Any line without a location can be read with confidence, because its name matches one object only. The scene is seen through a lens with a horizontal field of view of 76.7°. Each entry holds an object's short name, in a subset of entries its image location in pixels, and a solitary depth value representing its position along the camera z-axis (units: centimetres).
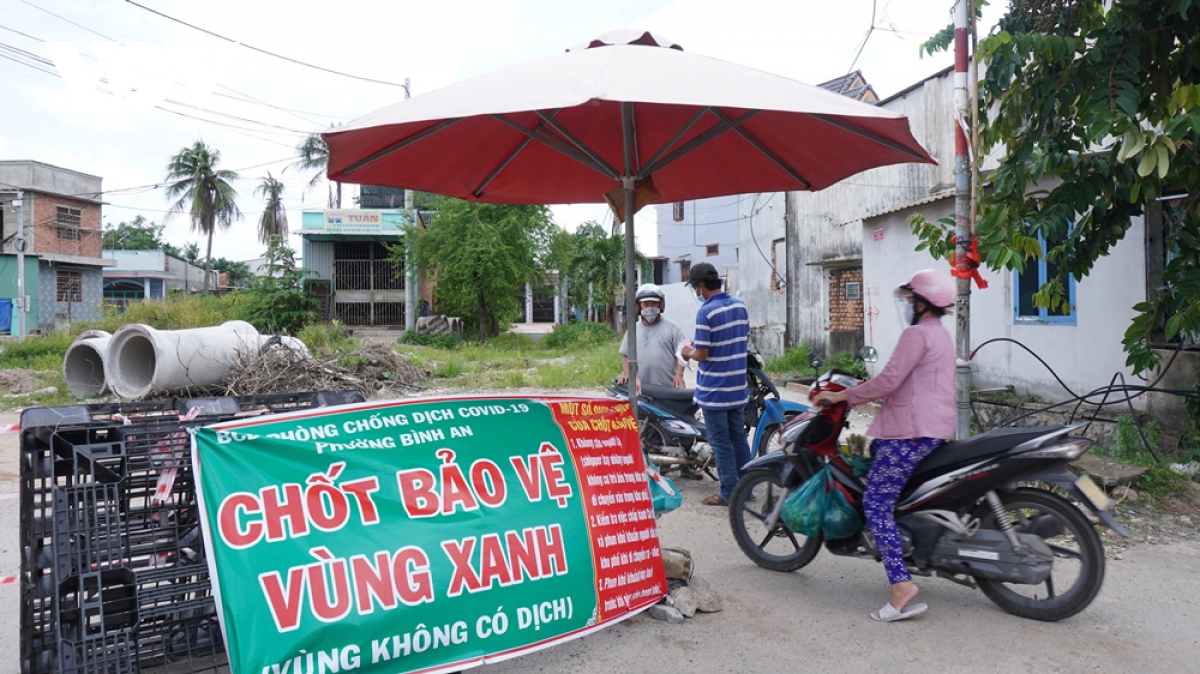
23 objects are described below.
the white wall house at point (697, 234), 3788
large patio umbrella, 321
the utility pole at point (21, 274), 2542
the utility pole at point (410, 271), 2886
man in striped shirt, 547
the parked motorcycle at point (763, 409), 645
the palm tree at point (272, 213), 4691
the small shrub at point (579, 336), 2842
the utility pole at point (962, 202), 575
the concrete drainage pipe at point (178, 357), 1133
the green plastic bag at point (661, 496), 421
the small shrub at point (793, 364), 1591
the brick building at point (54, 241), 3209
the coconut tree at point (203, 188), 4234
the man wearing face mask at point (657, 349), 687
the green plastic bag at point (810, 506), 404
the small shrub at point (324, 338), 1666
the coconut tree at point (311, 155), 4091
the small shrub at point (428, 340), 2791
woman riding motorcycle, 375
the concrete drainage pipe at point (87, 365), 1263
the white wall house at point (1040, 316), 775
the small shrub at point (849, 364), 1325
